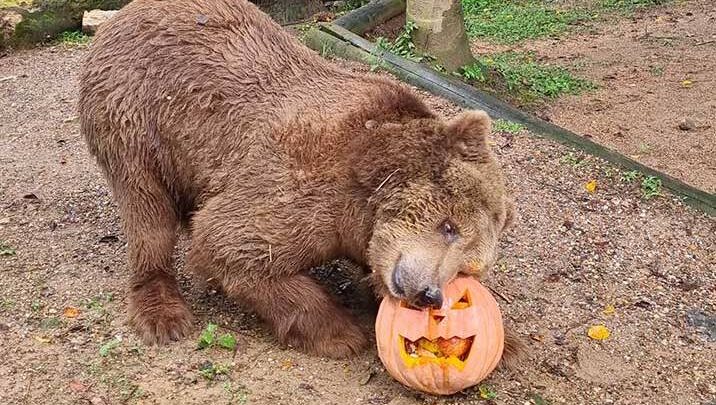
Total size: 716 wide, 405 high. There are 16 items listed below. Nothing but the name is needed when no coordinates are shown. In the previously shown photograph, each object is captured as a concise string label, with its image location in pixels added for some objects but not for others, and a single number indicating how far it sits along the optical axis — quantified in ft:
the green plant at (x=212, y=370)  13.51
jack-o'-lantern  12.48
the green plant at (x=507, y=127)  21.79
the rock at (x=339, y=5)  35.60
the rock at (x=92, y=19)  31.91
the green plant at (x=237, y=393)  13.00
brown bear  12.92
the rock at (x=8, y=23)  30.63
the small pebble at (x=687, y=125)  25.81
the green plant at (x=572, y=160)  20.36
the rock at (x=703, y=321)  15.44
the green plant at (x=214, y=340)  14.17
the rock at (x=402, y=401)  12.98
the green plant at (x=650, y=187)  19.36
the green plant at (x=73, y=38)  31.22
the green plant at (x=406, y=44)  26.45
